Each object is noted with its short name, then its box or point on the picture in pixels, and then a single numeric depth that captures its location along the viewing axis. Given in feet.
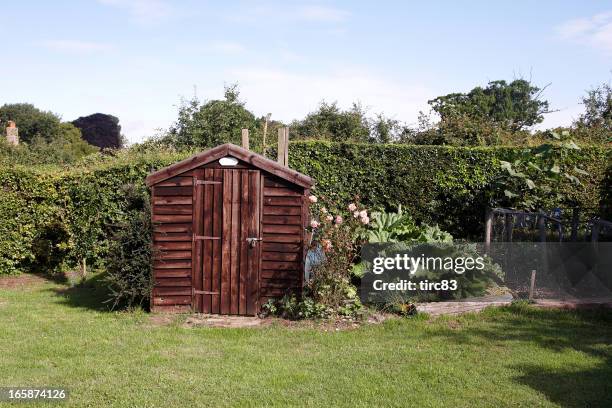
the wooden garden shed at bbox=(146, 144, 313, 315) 27.37
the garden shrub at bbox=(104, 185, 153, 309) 27.25
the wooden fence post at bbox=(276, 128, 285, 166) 33.21
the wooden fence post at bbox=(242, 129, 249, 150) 32.60
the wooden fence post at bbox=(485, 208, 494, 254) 33.53
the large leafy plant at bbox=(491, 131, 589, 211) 35.94
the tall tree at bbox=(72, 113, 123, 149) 158.40
